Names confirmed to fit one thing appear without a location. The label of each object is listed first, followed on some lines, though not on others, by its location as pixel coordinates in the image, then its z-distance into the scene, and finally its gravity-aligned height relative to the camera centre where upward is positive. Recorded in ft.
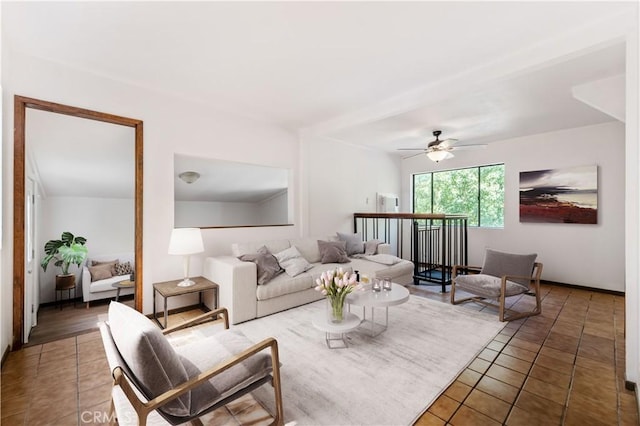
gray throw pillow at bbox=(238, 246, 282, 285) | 11.02 -2.09
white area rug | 5.93 -4.12
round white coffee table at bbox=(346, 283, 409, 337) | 8.82 -2.79
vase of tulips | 8.10 -2.23
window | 18.53 +1.46
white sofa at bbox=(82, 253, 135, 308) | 12.28 -3.28
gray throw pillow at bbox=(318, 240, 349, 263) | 14.26 -2.01
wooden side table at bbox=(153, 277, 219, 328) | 9.79 -2.79
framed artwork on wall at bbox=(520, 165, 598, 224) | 14.87 +1.03
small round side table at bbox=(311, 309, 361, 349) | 7.89 -3.25
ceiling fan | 14.64 +3.40
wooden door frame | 8.45 +0.23
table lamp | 10.43 -1.17
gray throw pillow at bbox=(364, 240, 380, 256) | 16.25 -2.01
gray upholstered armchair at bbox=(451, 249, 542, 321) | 11.02 -2.80
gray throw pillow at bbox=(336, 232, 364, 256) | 16.28 -1.75
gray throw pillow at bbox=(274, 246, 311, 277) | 12.05 -2.17
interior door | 8.91 -1.84
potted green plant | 11.48 -1.77
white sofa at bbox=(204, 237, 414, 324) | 10.36 -2.81
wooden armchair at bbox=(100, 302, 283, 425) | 4.07 -2.68
